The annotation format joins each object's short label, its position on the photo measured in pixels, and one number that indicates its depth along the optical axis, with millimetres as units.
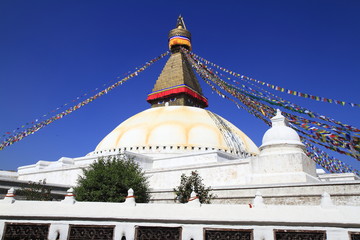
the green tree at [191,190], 9852
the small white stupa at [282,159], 10578
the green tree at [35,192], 11008
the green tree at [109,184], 9727
